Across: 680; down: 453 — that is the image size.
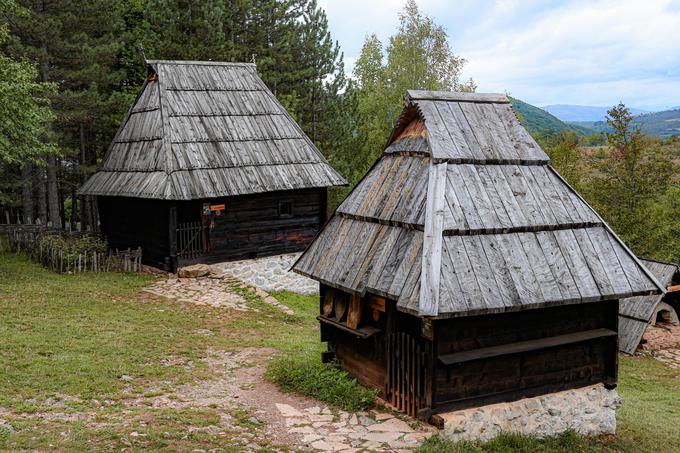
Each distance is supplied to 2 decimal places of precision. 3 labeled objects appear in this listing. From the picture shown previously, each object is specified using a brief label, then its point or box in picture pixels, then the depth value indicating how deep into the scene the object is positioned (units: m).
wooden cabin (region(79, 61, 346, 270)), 17.70
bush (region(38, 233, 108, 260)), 17.56
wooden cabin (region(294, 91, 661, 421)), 7.96
